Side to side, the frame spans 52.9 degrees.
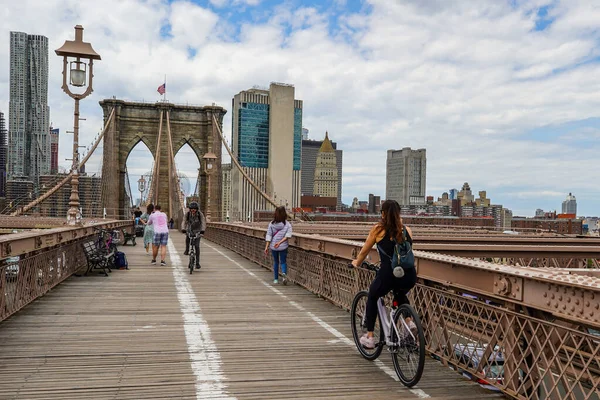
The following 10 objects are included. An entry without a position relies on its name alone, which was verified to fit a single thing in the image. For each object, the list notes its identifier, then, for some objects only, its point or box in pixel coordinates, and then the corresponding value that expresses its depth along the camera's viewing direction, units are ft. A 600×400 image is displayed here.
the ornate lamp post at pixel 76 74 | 52.42
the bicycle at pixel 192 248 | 48.34
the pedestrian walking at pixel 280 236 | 40.93
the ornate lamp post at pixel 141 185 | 180.16
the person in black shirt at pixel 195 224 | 50.39
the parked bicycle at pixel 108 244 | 48.05
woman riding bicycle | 18.94
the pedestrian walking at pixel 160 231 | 52.80
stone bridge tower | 202.18
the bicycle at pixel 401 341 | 17.13
